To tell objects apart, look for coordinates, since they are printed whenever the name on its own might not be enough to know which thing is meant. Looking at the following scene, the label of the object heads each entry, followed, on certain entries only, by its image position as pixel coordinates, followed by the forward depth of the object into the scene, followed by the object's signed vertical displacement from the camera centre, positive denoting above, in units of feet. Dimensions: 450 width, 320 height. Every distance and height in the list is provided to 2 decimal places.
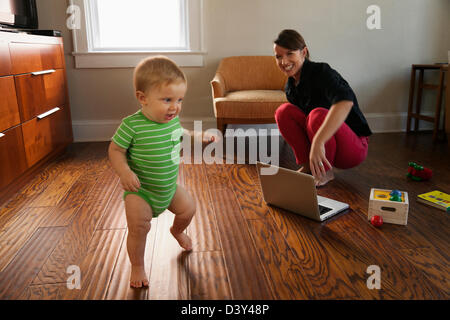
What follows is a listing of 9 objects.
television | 7.33 +1.13
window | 9.93 +0.91
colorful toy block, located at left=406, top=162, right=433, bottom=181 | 6.78 -1.94
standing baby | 3.50 -0.79
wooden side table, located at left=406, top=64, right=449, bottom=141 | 9.70 -0.76
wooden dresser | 5.99 -0.67
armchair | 8.50 -0.61
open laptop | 4.91 -1.77
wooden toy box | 4.96 -1.87
